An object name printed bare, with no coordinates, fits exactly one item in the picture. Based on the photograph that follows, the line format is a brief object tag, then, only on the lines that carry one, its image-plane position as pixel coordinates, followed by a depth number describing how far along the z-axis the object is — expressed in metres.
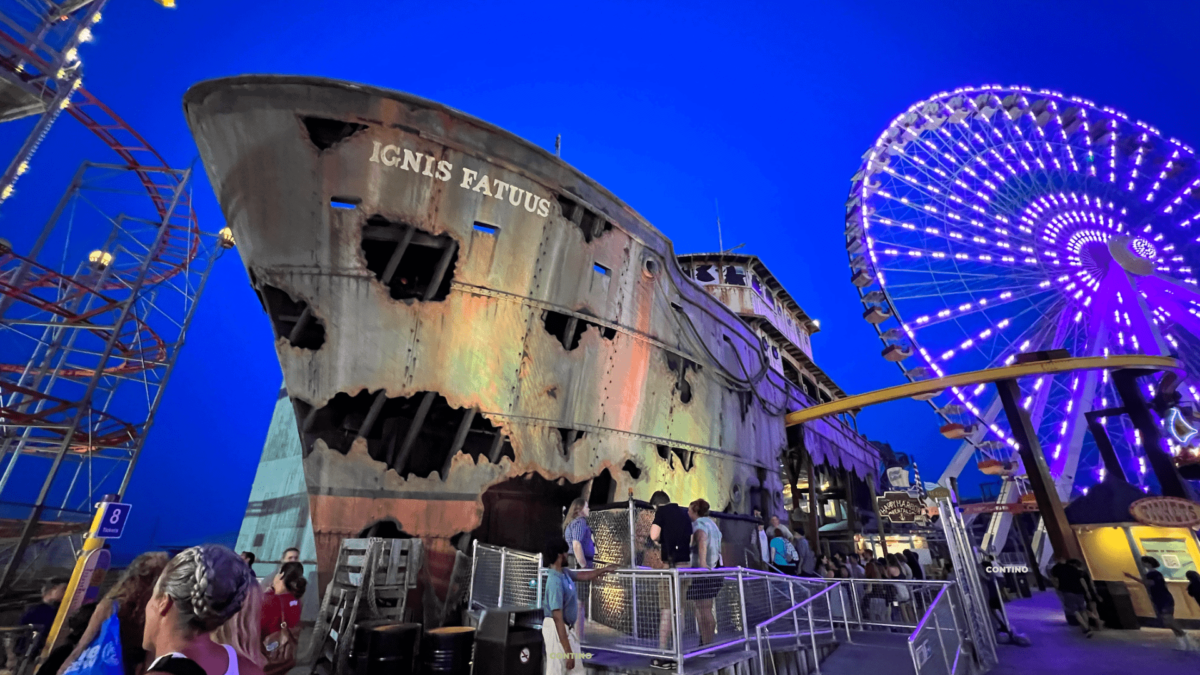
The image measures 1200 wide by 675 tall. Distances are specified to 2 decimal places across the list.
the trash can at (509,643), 5.80
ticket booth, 11.15
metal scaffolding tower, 13.27
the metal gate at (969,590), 7.93
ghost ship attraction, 8.38
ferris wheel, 20.86
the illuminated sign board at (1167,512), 11.28
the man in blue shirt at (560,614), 5.01
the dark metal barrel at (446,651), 6.08
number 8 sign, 6.61
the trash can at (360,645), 6.07
